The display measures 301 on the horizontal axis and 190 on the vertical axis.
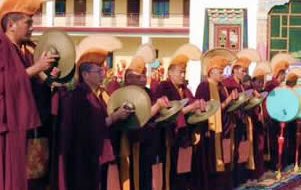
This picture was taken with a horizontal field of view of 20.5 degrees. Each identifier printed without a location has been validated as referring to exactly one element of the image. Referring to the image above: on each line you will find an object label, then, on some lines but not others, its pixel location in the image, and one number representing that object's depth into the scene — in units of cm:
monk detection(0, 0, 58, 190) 477
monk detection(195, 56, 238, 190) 857
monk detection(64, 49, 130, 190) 584
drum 1052
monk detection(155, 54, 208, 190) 751
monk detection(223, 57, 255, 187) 935
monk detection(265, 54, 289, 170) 1117
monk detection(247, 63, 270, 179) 1048
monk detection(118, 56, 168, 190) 665
